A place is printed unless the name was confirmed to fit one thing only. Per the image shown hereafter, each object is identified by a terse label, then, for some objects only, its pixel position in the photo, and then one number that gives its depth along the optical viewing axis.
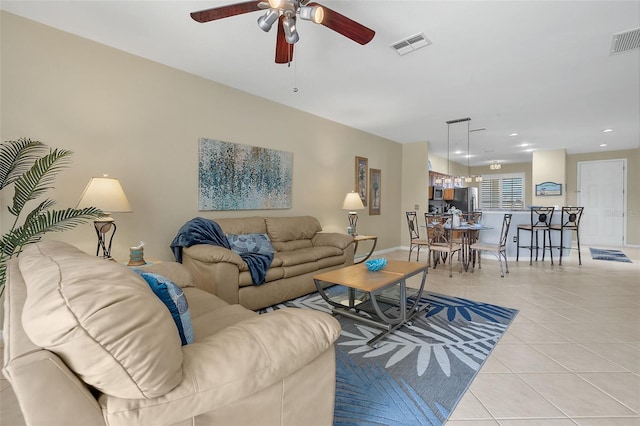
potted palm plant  2.08
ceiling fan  1.88
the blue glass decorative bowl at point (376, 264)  2.82
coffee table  2.47
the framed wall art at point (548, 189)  8.28
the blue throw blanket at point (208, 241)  3.09
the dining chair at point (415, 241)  5.21
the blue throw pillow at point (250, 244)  3.49
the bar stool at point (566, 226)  5.62
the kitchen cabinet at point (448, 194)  8.47
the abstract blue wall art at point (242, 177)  3.76
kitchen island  6.27
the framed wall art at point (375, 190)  6.46
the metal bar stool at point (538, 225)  5.86
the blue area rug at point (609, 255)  6.14
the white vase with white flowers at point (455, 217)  5.14
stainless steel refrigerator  8.17
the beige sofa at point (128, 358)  0.72
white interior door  8.17
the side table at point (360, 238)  4.72
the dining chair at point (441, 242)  4.79
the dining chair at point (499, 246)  4.72
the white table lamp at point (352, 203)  5.16
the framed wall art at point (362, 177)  6.12
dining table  4.93
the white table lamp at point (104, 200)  2.47
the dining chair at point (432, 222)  4.88
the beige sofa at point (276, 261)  2.88
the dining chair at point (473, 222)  5.27
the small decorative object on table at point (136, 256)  2.61
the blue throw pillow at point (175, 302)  1.15
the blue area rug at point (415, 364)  1.66
